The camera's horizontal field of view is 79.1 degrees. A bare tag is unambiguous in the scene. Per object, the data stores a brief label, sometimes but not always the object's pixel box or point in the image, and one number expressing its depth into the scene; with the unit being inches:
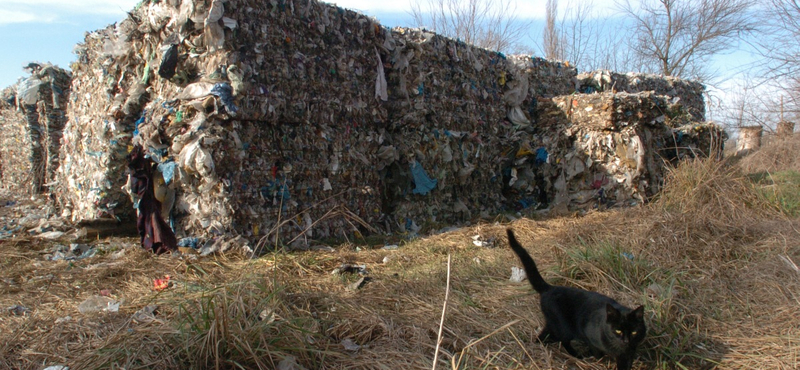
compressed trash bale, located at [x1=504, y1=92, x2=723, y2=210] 257.4
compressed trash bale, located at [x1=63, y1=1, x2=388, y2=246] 164.7
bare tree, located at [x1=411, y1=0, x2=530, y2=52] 688.4
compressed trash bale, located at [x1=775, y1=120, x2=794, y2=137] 367.9
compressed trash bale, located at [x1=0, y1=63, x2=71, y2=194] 323.6
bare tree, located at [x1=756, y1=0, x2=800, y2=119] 403.2
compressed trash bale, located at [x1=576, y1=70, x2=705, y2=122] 366.3
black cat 79.3
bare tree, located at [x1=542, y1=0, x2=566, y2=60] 709.9
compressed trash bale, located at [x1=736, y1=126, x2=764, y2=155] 470.3
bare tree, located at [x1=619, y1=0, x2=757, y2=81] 673.0
